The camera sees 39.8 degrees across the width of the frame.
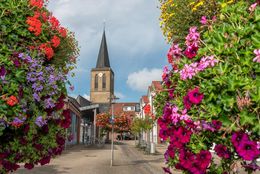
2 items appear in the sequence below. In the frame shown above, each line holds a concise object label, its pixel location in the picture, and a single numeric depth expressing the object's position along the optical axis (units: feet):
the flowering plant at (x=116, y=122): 126.11
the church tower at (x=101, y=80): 343.26
